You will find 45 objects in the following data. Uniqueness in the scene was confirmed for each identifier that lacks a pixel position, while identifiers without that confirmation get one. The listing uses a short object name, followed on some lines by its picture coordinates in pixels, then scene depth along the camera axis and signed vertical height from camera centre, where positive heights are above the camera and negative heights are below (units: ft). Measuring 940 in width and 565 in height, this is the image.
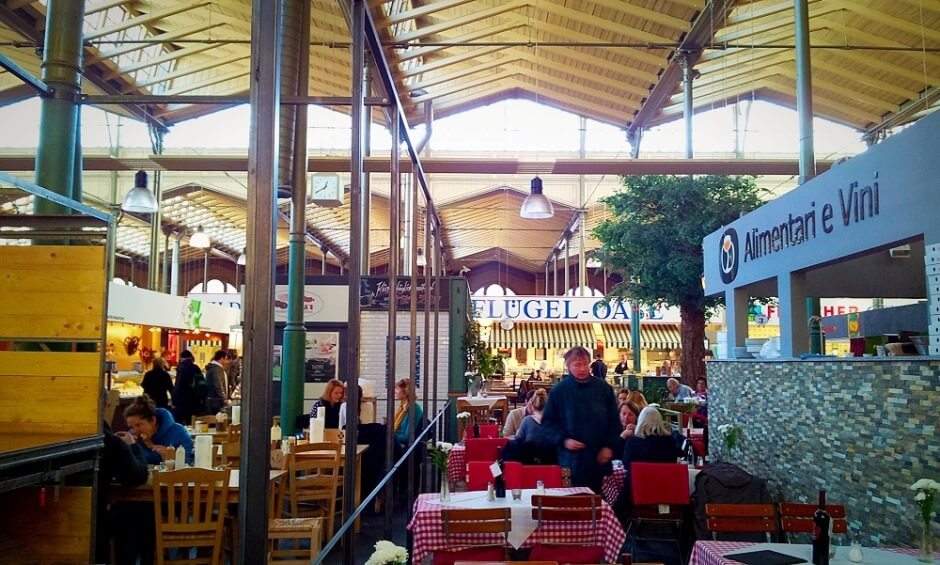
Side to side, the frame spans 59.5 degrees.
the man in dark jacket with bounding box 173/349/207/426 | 38.34 -1.72
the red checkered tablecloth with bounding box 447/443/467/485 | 27.12 -3.55
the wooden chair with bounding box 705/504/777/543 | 15.28 -3.05
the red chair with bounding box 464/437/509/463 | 26.61 -2.99
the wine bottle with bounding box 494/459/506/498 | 17.70 -2.81
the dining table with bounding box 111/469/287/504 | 17.02 -2.83
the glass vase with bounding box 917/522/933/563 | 12.50 -2.87
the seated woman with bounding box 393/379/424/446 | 28.89 -2.30
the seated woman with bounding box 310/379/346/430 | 28.71 -1.57
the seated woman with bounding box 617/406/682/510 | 22.17 -2.31
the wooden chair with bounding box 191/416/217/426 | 28.98 -2.28
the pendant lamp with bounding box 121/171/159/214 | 36.40 +6.93
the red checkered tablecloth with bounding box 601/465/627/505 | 22.35 -3.52
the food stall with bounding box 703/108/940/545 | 15.17 -0.20
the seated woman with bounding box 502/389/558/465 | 24.08 -2.74
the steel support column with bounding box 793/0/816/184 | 28.30 +9.45
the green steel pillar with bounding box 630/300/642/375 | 77.66 +2.28
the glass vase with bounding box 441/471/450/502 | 17.62 -2.85
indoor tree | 52.75 +8.15
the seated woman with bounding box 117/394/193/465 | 19.78 -1.92
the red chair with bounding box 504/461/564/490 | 20.02 -2.90
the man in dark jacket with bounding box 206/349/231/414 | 42.19 -1.39
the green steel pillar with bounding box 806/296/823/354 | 23.55 +0.63
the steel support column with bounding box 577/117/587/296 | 59.82 +12.68
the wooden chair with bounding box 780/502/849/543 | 14.90 -2.95
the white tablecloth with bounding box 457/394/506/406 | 44.21 -2.38
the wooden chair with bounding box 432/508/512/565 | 14.99 -3.04
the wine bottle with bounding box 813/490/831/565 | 12.23 -2.70
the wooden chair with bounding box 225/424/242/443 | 22.97 -2.20
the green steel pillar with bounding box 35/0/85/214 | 17.69 +5.40
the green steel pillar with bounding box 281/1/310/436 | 30.19 +2.66
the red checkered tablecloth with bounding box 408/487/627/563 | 15.88 -3.47
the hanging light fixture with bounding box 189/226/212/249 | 51.72 +7.30
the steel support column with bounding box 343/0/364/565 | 12.72 +1.94
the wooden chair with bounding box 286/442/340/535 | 20.65 -3.17
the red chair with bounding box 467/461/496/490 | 21.52 -3.10
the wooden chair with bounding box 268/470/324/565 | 17.13 -3.71
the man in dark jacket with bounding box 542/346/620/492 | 18.97 -1.47
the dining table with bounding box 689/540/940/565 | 12.78 -3.17
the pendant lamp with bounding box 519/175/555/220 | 34.12 +6.29
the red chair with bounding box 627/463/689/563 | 20.70 -3.41
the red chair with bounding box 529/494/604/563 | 16.11 -3.39
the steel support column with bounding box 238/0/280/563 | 8.31 +0.47
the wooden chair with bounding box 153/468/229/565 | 16.07 -3.13
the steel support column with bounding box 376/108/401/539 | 16.58 +1.78
